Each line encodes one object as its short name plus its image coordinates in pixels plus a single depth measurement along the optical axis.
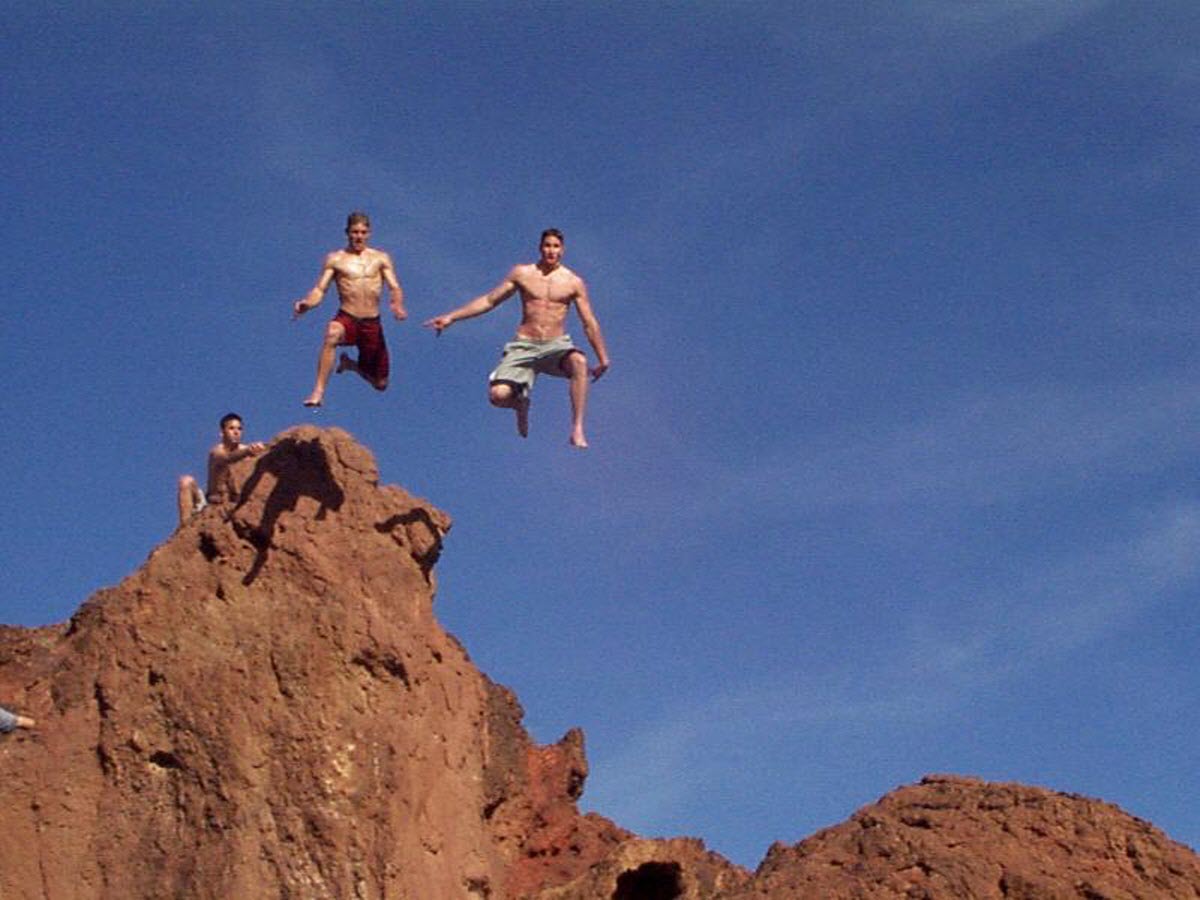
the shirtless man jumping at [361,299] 22.38
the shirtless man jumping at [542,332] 22.41
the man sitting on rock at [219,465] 24.59
